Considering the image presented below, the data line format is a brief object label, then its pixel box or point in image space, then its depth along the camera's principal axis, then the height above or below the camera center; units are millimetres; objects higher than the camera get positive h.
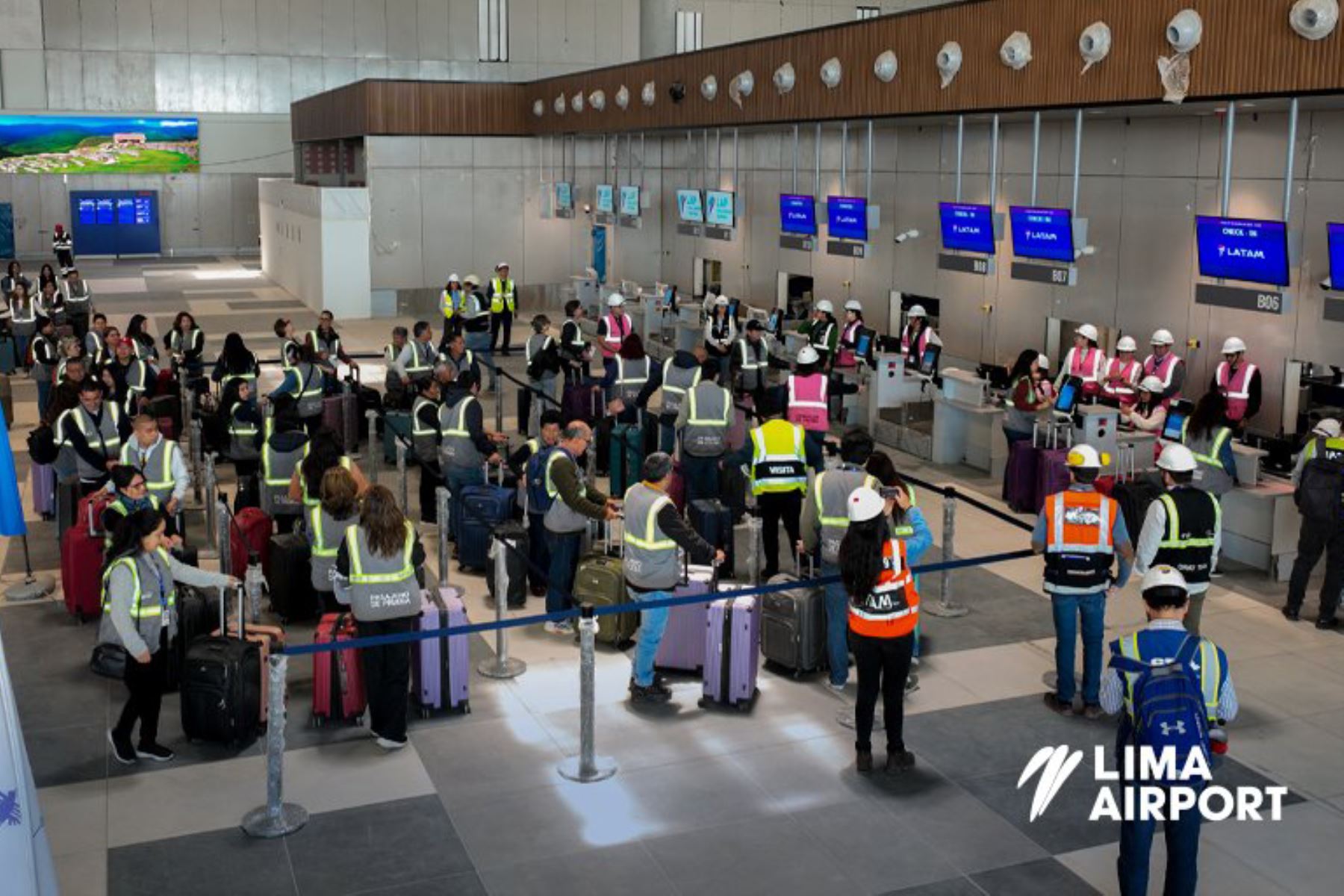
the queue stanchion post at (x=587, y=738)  7828 -2796
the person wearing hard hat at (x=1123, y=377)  15273 -1493
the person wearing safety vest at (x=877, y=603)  7680 -1964
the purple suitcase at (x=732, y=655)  8906 -2600
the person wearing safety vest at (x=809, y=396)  13203 -1464
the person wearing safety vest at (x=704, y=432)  12508 -1732
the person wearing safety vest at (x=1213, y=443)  11898 -1687
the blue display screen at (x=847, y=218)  18828 +273
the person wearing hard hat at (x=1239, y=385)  14562 -1471
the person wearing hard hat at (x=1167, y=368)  15297 -1371
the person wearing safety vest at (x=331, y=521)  9008 -1832
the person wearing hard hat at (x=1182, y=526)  8844 -1772
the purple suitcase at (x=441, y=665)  8734 -2641
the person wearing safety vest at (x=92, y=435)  11867 -1675
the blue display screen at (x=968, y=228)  16406 +132
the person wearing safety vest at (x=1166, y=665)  6004 -1902
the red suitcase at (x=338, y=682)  8570 -2699
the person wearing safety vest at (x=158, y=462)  10804 -1728
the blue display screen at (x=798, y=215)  20281 +330
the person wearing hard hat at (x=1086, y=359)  15984 -1339
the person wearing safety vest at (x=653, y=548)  8773 -1919
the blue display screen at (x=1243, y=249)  12539 -79
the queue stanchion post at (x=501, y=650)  9469 -2809
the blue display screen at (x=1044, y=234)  15039 +62
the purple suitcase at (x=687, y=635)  9438 -2625
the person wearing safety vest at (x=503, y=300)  26125 -1177
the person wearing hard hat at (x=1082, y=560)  8578 -1935
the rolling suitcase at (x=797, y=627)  9391 -2563
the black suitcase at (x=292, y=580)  10664 -2576
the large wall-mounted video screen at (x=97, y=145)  45531 +2867
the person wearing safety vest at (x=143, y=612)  7699 -2050
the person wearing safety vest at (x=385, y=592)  8047 -2029
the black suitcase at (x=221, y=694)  8234 -2650
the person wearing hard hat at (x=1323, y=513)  10492 -2007
